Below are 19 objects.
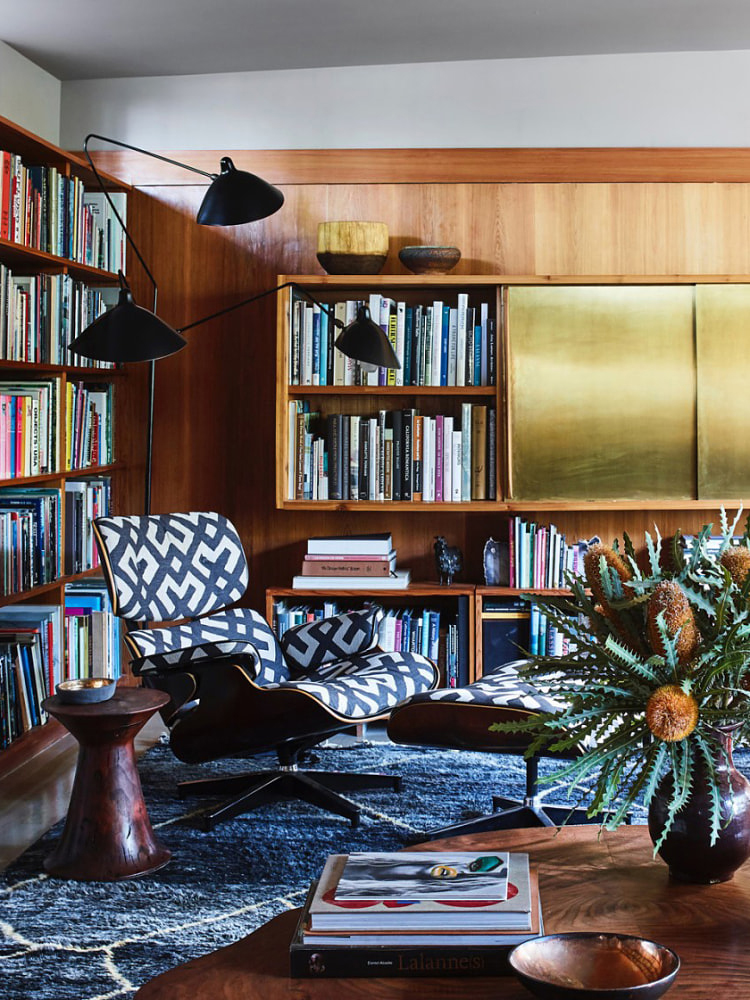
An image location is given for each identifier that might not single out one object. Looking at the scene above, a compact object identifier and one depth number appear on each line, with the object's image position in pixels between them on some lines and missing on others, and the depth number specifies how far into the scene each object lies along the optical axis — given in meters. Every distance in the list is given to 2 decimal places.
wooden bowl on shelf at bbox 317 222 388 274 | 4.22
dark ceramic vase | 1.58
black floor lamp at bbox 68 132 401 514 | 3.29
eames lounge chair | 3.10
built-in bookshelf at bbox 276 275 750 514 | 4.19
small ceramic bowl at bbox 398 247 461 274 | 4.26
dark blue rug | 2.34
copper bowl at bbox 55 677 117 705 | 2.91
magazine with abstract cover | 1.45
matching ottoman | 2.91
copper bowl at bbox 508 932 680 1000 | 1.21
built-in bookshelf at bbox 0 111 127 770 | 3.69
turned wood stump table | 2.82
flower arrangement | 1.52
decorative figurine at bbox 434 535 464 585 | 4.35
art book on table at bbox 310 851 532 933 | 1.38
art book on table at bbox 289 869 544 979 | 1.36
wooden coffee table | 1.33
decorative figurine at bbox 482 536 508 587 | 4.36
